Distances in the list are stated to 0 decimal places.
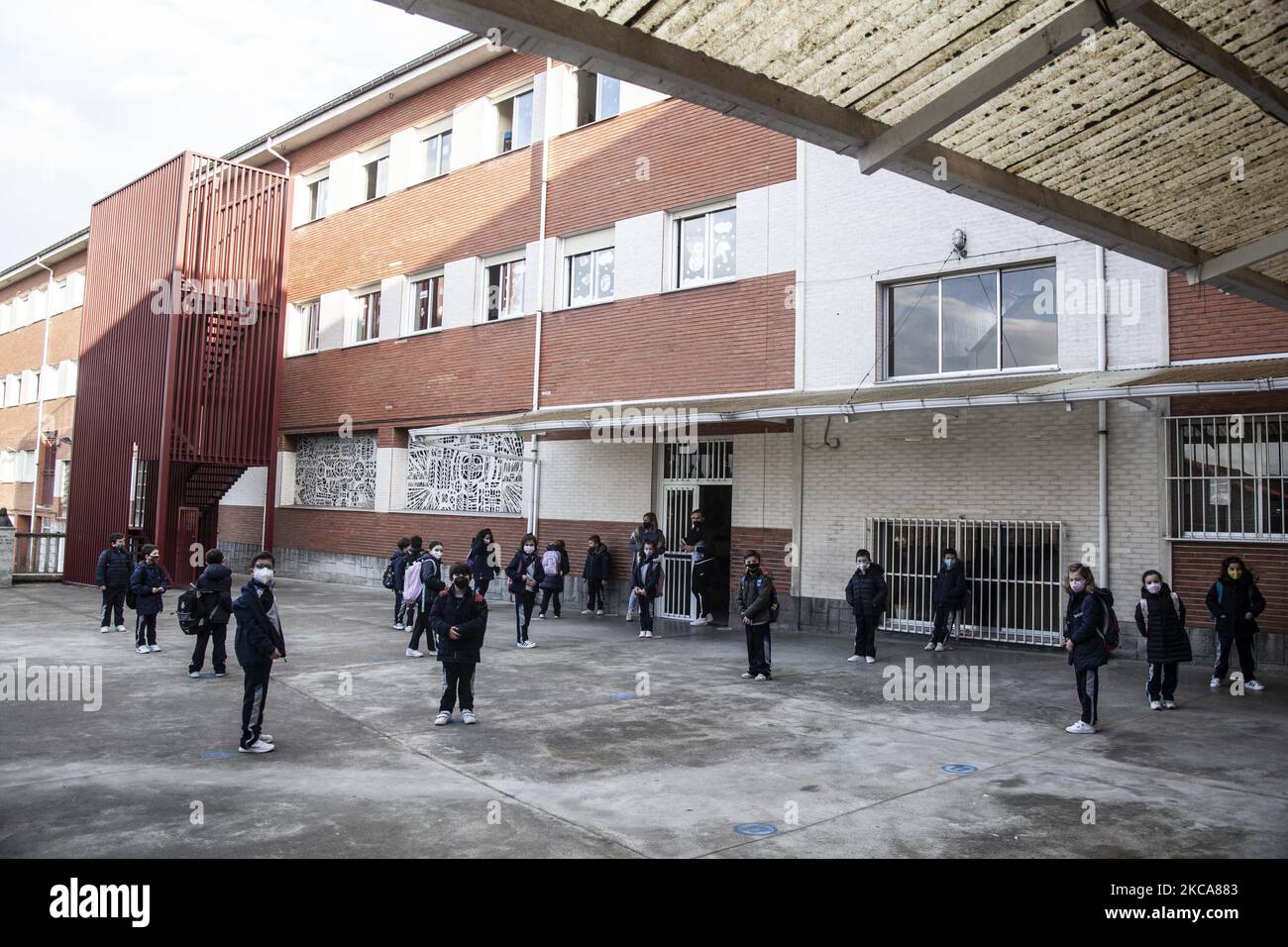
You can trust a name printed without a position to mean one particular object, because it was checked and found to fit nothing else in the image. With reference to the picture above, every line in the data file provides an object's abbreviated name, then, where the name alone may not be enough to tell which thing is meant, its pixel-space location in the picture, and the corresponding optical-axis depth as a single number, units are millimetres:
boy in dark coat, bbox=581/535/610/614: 17734
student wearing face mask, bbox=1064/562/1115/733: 8359
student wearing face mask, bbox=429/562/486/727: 8289
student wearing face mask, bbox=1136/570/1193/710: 9234
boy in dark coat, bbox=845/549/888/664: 12422
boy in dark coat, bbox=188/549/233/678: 10109
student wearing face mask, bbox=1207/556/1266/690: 10320
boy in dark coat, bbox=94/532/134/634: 13984
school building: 12367
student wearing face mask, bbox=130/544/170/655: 12203
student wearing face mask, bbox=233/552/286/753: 7387
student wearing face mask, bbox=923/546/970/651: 13125
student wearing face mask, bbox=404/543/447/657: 11615
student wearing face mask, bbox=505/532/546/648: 13609
